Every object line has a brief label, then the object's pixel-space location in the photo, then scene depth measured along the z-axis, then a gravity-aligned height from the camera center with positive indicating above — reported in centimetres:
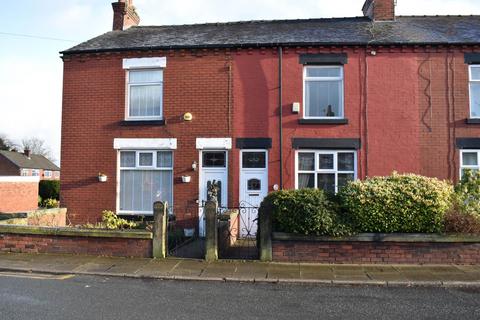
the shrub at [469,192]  926 -8
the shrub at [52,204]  1667 -67
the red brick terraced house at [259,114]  1285 +226
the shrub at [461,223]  866 -69
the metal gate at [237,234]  983 -124
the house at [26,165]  5584 +300
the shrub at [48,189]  3189 -18
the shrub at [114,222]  1202 -101
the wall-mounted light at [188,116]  1323 +217
